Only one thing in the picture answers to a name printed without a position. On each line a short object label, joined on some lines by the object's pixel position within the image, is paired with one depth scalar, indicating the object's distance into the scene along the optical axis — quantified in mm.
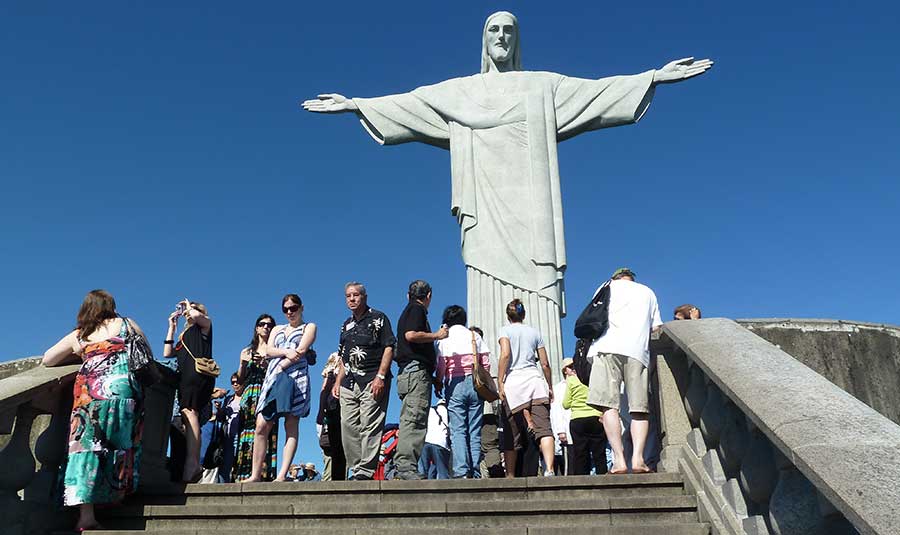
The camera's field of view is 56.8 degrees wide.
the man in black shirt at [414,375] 6223
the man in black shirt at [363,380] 6363
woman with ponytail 6508
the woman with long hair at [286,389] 6188
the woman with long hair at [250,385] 7004
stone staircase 4613
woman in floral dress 4971
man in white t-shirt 5383
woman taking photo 6289
